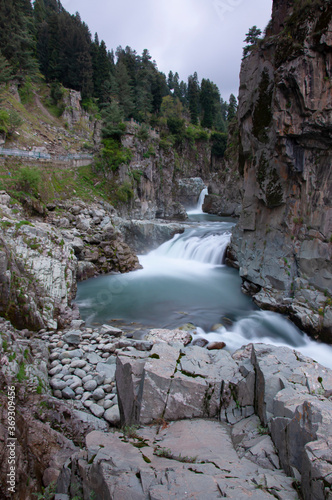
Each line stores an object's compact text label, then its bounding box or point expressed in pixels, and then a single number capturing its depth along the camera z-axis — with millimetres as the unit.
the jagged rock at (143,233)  18938
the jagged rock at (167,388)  4301
